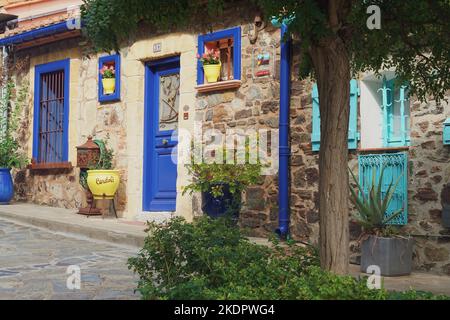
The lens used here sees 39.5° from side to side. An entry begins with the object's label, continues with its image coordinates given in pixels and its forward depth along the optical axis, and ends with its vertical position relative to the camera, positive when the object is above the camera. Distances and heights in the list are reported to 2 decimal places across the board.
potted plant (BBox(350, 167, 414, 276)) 5.73 -0.59
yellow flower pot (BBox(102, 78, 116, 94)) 9.69 +1.41
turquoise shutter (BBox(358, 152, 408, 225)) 6.15 +0.03
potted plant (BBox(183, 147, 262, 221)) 7.41 -0.09
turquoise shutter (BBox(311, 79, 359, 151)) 6.61 +0.61
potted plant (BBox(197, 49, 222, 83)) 8.16 +1.45
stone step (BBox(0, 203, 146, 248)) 7.41 -0.65
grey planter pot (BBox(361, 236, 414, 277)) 5.71 -0.73
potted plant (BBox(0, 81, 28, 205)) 10.55 +0.60
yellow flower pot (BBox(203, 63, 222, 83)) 8.16 +1.36
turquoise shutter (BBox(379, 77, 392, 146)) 6.50 +0.73
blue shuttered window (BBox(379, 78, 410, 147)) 6.38 +0.64
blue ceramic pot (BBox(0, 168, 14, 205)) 10.49 -0.17
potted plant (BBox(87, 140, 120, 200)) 8.95 -0.10
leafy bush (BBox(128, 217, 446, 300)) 3.20 -0.54
